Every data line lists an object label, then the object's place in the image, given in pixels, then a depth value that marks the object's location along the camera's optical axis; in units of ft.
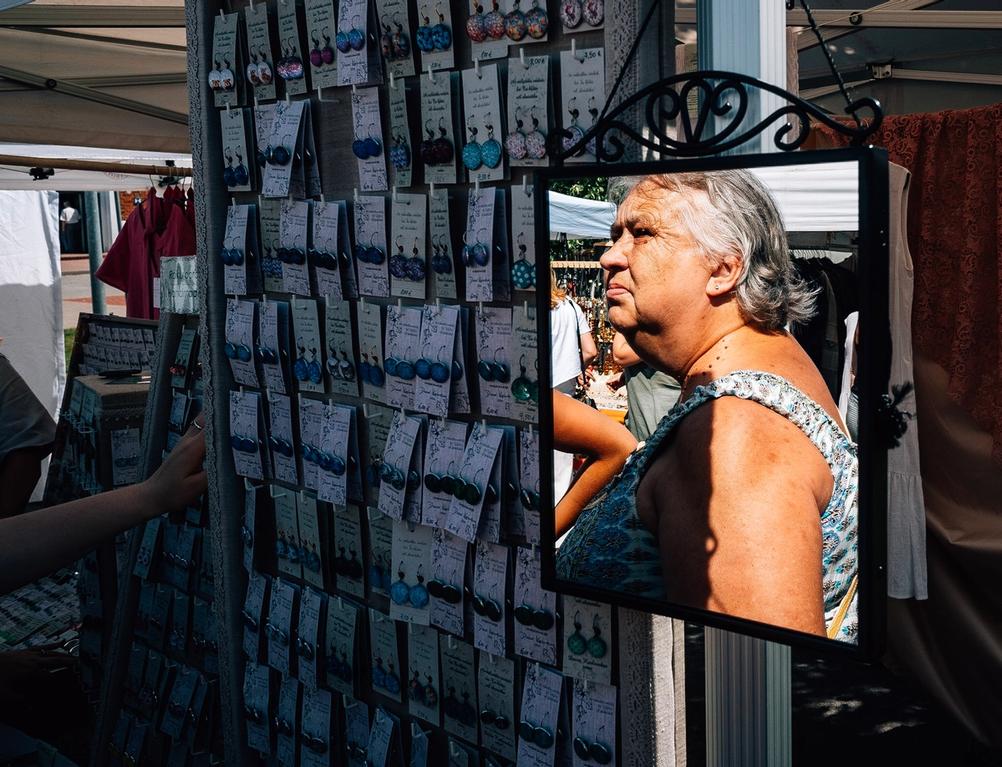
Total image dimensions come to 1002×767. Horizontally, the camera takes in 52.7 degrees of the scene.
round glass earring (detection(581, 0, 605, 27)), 5.03
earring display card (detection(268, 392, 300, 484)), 7.59
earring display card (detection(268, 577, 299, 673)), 7.91
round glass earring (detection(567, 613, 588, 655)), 5.74
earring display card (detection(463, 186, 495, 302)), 5.67
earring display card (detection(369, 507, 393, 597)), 6.97
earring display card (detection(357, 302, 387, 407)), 6.66
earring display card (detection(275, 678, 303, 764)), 8.00
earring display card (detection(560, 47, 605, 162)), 5.09
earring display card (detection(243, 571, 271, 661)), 8.18
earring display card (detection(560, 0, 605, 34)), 5.04
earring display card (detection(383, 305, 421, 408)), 6.32
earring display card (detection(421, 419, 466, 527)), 6.16
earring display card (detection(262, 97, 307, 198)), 6.92
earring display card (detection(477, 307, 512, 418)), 5.79
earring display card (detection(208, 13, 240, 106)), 7.37
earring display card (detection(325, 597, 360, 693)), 7.38
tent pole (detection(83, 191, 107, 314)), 26.73
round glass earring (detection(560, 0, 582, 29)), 5.11
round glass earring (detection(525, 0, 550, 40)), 5.26
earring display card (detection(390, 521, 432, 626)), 6.59
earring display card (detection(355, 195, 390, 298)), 6.47
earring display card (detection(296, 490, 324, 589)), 7.55
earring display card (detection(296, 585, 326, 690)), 7.65
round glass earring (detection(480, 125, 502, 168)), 5.57
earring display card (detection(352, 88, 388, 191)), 6.34
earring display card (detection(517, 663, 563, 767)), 5.97
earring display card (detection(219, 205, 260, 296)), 7.63
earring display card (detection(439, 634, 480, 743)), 6.53
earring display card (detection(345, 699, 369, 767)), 7.45
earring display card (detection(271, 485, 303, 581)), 7.78
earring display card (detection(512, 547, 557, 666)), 5.90
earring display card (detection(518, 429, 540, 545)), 5.77
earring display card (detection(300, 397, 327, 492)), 7.29
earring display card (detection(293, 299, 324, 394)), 7.19
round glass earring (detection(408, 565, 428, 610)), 6.63
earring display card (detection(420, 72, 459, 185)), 5.84
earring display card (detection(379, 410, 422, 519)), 6.44
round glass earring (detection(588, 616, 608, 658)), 5.67
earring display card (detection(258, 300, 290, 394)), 7.47
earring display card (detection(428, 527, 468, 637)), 6.35
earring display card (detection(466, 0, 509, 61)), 5.48
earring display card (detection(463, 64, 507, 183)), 5.56
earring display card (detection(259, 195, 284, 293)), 7.47
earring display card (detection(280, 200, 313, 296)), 7.07
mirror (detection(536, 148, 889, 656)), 4.05
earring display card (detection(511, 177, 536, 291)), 5.50
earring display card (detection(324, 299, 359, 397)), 6.93
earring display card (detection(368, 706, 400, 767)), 7.12
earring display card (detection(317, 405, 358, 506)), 7.04
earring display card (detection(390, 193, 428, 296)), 6.17
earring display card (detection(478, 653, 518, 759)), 6.28
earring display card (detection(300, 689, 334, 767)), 7.70
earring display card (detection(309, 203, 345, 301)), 6.81
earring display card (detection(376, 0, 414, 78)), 6.03
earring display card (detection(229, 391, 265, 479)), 7.85
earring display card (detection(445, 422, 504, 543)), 5.91
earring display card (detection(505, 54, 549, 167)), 5.32
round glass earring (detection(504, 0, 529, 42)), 5.35
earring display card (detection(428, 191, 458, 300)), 6.00
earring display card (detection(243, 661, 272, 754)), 8.25
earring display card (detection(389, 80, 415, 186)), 6.13
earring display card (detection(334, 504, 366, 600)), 7.23
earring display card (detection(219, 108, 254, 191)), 7.47
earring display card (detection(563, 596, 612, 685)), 5.66
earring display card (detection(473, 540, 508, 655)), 6.09
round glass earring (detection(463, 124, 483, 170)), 5.66
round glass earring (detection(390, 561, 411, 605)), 6.71
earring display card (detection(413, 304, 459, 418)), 6.04
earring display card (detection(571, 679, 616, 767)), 5.74
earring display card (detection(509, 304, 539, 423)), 5.63
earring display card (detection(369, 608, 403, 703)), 7.09
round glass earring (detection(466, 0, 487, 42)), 5.54
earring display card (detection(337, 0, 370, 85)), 6.23
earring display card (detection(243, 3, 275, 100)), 7.08
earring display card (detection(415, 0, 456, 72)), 5.78
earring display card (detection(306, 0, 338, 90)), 6.55
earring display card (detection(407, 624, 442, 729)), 6.75
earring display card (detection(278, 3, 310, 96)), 6.83
